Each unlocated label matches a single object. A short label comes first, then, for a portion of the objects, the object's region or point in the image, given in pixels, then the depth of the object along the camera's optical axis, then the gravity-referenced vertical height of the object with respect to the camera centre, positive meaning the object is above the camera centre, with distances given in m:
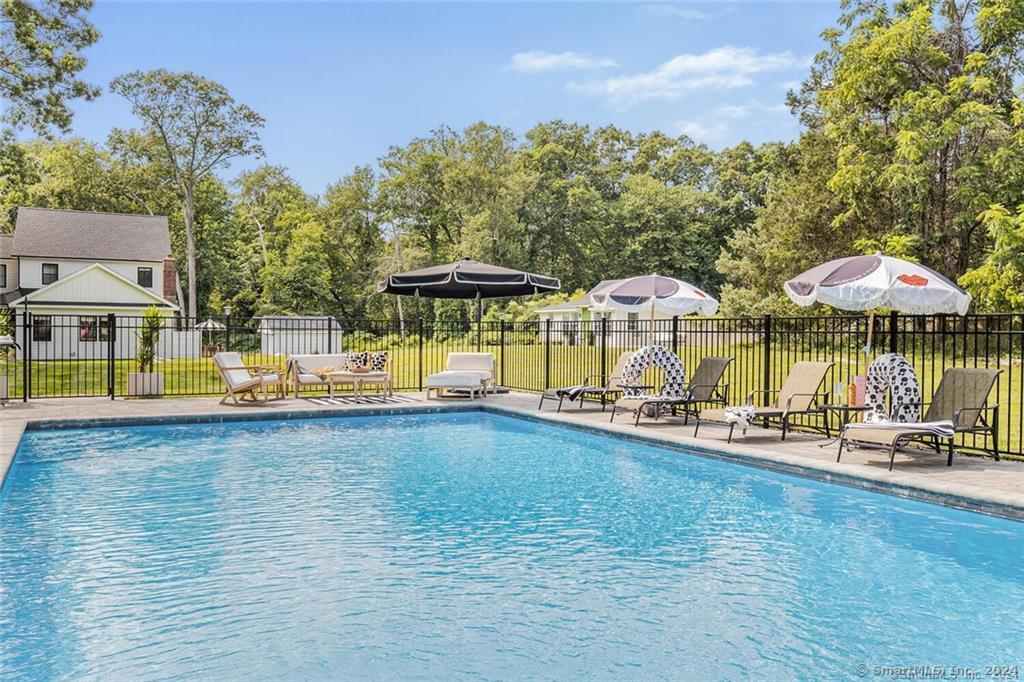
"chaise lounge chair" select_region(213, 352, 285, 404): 12.89 -0.84
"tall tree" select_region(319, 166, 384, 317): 50.19 +5.82
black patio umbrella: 14.16 +0.89
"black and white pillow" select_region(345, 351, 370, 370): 14.46 -0.58
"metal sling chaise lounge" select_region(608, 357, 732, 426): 10.12 -0.85
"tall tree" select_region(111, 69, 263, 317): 39.09 +10.68
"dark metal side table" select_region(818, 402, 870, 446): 8.27 -0.85
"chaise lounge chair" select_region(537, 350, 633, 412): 11.67 -0.89
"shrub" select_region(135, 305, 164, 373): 14.66 -0.15
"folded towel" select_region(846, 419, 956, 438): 7.02 -0.90
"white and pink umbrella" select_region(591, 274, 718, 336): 10.73 +0.47
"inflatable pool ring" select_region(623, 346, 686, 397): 10.69 -0.54
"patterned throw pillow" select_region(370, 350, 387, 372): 14.75 -0.60
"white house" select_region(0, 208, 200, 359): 30.86 +2.64
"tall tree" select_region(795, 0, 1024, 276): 25.94 +7.67
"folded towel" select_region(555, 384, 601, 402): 11.80 -0.97
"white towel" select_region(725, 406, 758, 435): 8.70 -0.96
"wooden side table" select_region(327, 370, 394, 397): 13.54 -0.87
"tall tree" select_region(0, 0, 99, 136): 21.86 +7.73
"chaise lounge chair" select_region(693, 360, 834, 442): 8.91 -0.74
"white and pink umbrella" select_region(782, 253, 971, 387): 7.62 +0.42
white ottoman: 13.96 -0.93
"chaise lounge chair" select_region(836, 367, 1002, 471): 7.13 -0.85
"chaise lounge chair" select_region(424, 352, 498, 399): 13.97 -0.84
